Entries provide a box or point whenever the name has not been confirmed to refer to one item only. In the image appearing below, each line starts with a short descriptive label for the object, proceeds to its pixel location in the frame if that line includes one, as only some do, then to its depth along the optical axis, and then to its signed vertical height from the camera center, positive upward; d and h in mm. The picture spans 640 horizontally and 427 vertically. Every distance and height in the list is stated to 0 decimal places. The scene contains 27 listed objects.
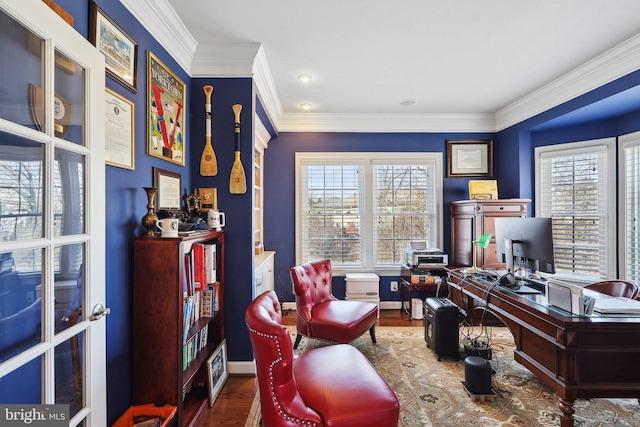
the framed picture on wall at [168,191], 2009 +177
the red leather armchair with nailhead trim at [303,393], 1342 -915
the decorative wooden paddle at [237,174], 2498 +341
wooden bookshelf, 1683 -622
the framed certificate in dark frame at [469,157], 4285 +833
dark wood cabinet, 3613 -57
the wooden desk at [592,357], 1606 -811
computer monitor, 2068 -238
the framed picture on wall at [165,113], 1945 +746
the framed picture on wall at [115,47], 1488 +932
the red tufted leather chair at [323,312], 2648 -961
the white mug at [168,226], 1747 -71
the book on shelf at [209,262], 2173 -363
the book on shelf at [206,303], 2236 -683
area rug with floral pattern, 1937 -1379
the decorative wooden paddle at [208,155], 2484 +507
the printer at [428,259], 3859 -605
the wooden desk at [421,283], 3807 -914
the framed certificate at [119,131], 1573 +474
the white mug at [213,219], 2312 -38
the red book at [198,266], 2020 -364
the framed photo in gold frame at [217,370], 2109 -1205
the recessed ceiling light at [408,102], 3682 +1438
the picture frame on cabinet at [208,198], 2516 +141
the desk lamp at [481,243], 2699 -275
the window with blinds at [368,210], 4316 +55
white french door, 969 +3
